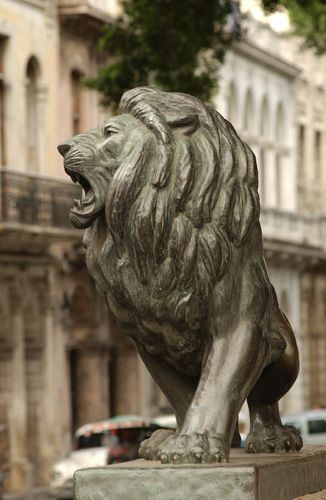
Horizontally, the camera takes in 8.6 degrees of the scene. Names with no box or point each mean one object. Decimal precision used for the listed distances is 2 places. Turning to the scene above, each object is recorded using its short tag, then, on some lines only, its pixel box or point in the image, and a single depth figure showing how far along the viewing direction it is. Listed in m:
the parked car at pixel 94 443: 27.38
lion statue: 7.94
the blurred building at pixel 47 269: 36.22
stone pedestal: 7.61
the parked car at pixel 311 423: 34.69
